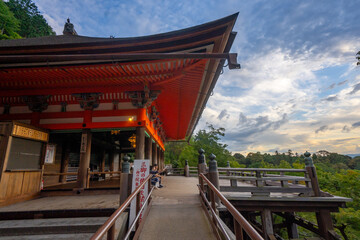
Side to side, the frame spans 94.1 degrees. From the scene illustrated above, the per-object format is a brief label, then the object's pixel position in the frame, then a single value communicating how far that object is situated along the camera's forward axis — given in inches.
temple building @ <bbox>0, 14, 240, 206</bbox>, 177.2
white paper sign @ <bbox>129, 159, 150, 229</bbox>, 174.7
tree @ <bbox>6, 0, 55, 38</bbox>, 1076.5
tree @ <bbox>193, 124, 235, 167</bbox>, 996.2
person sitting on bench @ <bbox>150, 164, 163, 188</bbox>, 292.7
